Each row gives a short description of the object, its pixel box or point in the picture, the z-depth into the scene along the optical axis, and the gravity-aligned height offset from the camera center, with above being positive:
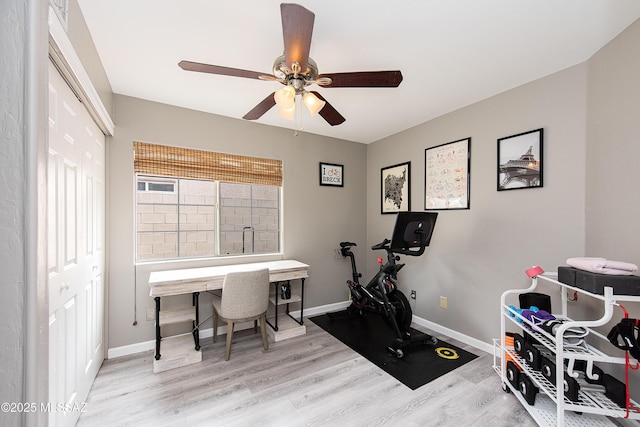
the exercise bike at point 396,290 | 2.58 -0.88
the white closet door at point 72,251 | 1.35 -0.26
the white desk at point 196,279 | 2.33 -0.68
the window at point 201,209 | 2.78 +0.03
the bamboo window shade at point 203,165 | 2.67 +0.54
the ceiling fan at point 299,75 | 1.38 +0.86
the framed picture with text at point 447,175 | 2.79 +0.43
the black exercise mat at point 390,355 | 2.26 -1.41
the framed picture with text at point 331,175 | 3.76 +0.56
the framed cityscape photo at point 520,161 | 2.25 +0.48
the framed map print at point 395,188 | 3.45 +0.34
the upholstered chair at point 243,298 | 2.41 -0.83
